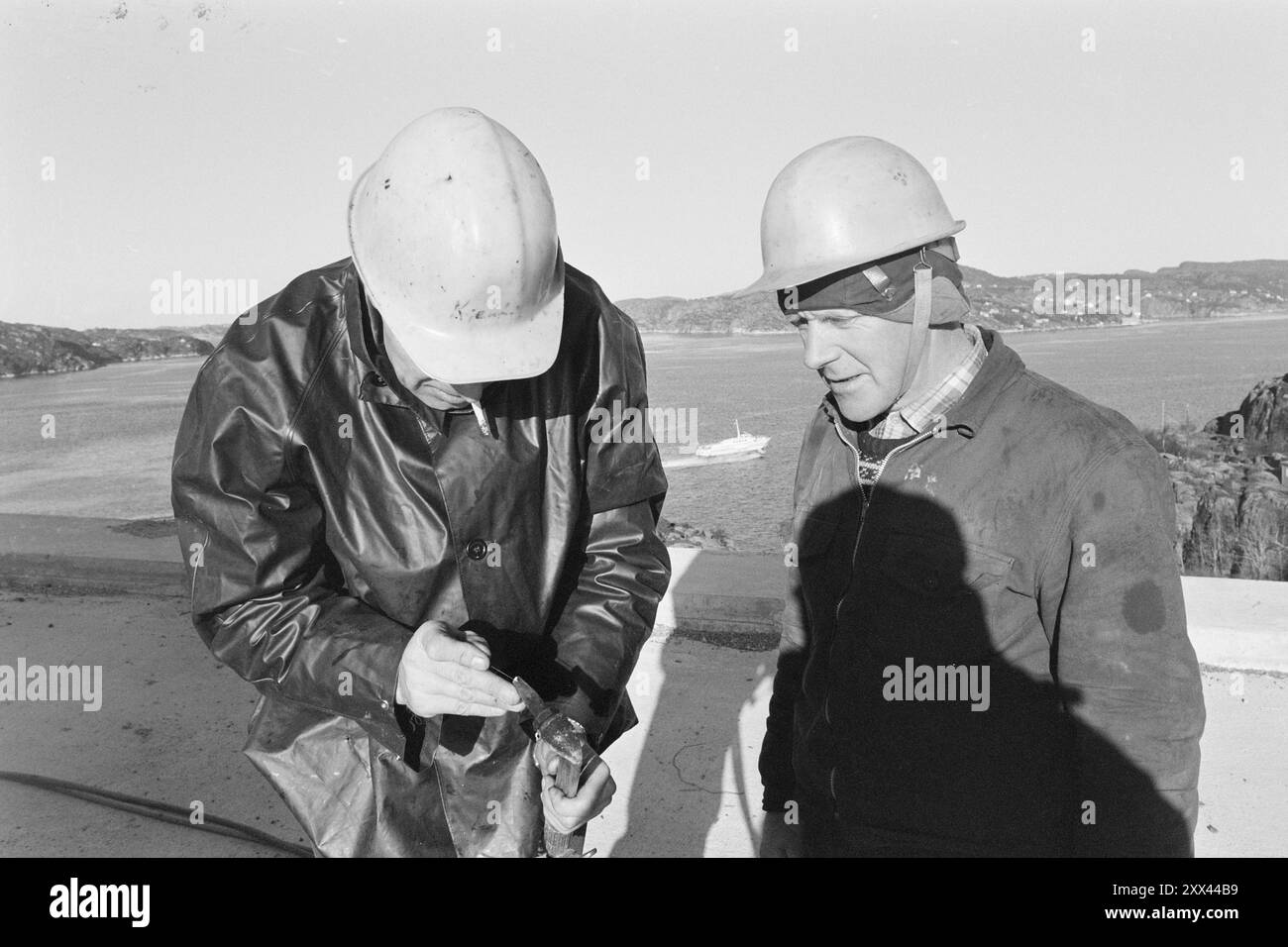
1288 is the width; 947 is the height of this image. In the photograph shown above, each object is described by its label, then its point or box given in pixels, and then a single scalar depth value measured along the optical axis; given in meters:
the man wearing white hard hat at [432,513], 1.88
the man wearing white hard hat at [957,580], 1.75
